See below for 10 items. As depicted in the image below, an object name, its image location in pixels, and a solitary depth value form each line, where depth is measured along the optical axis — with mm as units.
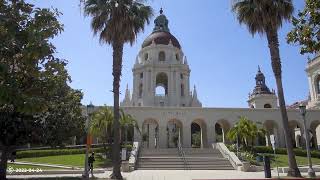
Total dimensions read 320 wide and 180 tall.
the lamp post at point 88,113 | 12963
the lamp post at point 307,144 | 15403
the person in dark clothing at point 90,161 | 17561
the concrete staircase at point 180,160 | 22030
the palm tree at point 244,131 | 27405
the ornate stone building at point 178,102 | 33819
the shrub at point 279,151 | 29177
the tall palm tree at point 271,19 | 16390
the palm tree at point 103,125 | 24840
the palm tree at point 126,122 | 26041
